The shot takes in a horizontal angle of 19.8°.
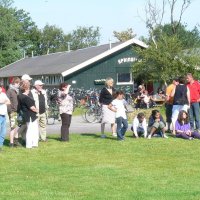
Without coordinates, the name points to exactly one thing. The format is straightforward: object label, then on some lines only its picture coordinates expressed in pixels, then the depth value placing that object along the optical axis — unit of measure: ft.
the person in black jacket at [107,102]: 54.95
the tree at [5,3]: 273.33
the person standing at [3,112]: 45.44
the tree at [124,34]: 267.98
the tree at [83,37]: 341.41
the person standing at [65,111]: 52.95
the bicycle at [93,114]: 79.30
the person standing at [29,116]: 48.01
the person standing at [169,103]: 58.90
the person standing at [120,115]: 53.31
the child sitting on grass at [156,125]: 54.70
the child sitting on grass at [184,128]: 54.34
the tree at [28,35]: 303.48
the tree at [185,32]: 133.26
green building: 141.90
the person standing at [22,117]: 48.85
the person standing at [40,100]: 50.42
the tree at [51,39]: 326.03
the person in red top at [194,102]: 58.34
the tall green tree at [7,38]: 231.91
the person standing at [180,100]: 56.75
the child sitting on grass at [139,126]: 55.01
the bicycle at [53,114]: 78.33
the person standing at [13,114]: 48.39
